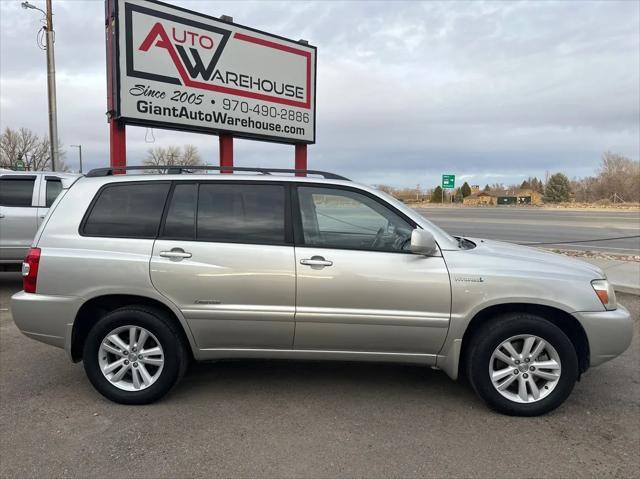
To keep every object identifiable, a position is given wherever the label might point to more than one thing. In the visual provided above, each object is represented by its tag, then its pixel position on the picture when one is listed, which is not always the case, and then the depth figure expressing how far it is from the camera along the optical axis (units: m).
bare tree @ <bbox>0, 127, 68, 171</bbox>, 52.86
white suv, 7.50
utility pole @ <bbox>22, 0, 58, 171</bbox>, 15.99
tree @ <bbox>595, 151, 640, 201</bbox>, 68.31
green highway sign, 56.81
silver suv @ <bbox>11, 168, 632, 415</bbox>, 3.44
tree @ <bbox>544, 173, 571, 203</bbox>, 73.00
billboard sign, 8.38
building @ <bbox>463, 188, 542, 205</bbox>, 76.81
